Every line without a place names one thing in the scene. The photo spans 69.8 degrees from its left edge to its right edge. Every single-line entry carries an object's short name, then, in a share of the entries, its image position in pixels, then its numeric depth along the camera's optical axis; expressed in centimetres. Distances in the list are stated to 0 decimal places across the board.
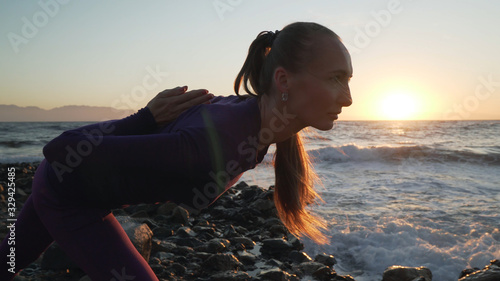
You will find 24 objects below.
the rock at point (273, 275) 370
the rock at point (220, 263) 393
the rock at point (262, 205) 700
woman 136
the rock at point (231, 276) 362
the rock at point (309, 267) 415
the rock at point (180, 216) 593
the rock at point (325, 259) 456
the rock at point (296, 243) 503
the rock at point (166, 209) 634
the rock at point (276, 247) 483
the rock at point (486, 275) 334
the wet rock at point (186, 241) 479
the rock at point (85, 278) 318
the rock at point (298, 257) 453
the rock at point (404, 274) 397
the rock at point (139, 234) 360
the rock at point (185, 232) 505
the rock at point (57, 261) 352
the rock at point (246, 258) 440
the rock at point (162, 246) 434
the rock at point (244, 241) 505
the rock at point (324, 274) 407
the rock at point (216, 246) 460
